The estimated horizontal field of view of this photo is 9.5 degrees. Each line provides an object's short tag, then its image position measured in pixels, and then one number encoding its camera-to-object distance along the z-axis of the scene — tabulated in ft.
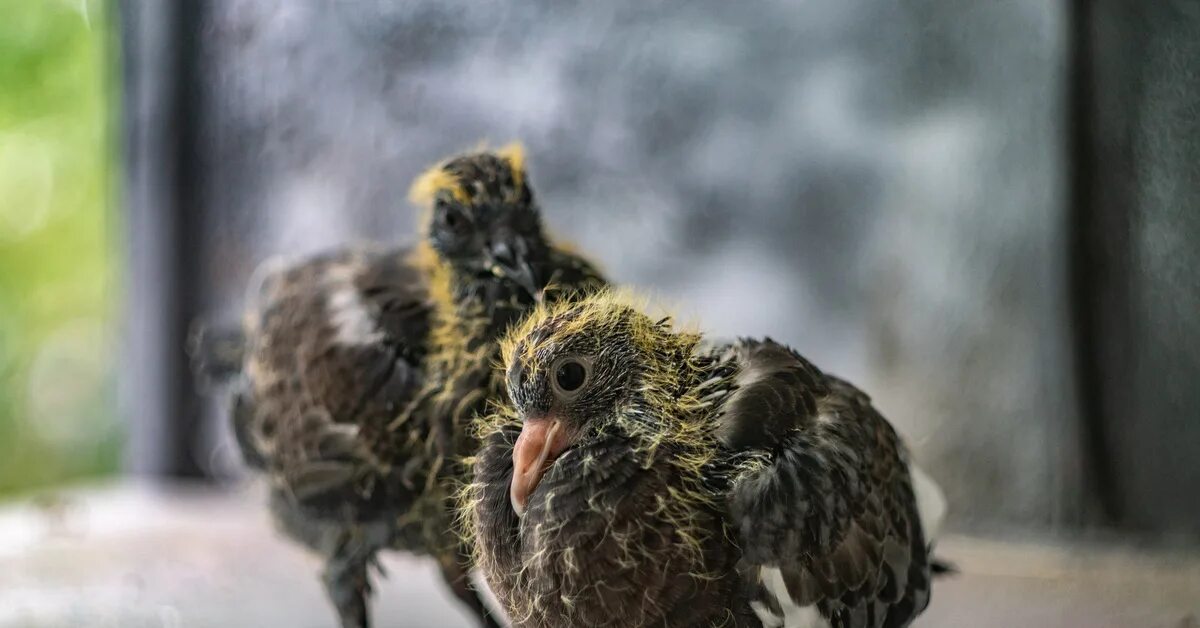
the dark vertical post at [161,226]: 6.35
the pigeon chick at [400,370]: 5.03
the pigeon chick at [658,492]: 4.85
